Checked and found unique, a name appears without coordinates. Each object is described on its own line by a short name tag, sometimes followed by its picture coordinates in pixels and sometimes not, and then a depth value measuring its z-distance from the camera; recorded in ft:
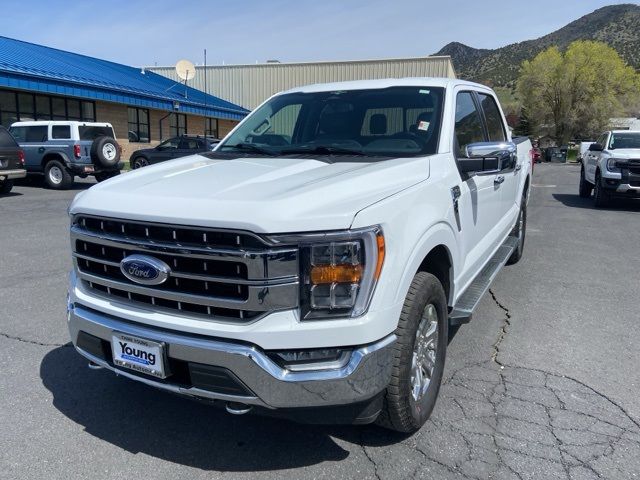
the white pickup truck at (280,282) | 7.32
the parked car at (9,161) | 42.01
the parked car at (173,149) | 62.59
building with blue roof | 63.36
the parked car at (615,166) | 37.60
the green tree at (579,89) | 178.60
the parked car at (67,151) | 49.03
